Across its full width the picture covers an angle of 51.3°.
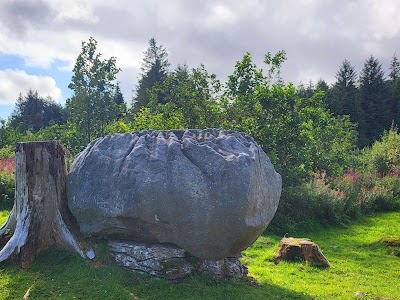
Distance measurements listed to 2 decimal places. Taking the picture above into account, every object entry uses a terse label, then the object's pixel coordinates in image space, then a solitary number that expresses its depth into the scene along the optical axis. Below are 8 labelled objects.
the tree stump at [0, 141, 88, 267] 7.20
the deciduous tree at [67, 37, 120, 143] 16.91
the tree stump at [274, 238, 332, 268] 10.10
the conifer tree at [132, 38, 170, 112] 45.24
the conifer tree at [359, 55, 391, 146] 46.28
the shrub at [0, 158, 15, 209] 15.05
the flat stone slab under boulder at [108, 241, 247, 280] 7.02
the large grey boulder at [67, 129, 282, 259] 6.59
